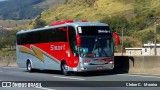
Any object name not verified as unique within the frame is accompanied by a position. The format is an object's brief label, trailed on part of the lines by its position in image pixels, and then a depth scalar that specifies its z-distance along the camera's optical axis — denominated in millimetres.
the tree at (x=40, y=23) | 116000
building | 69625
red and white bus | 25328
